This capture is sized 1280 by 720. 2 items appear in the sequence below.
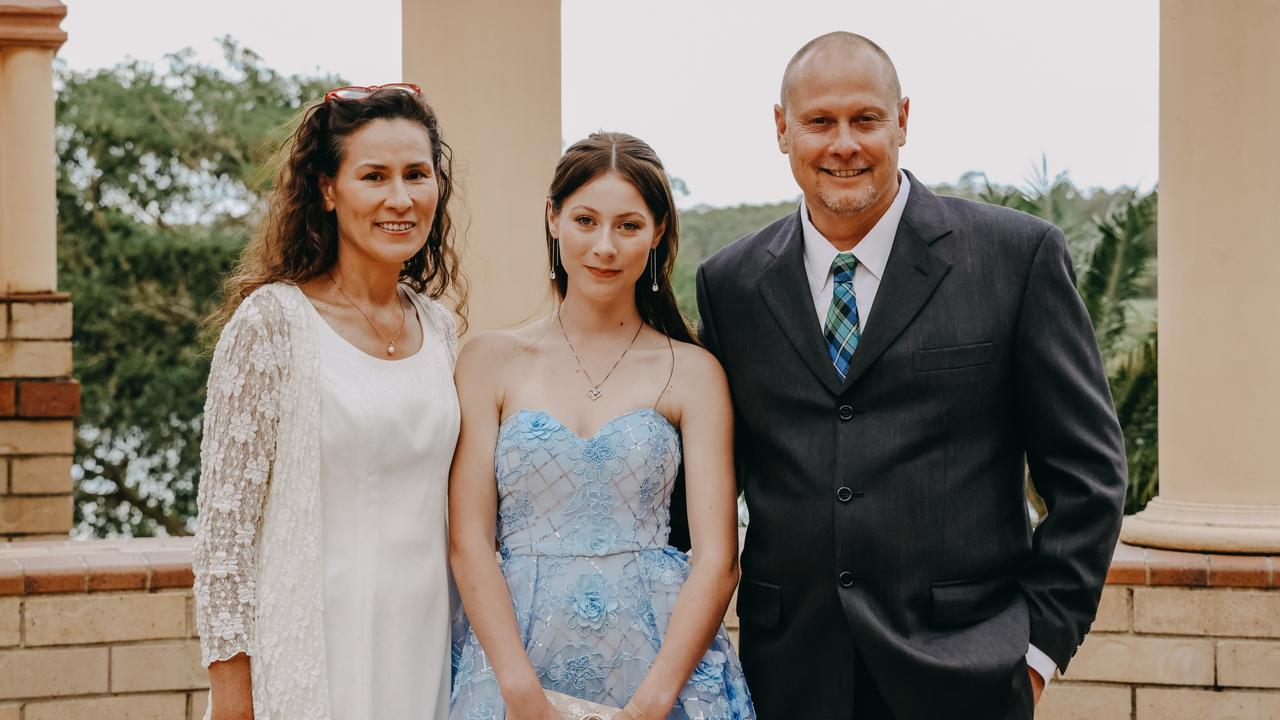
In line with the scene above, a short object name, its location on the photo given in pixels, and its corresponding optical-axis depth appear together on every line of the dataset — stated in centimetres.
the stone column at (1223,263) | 488
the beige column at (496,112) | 451
